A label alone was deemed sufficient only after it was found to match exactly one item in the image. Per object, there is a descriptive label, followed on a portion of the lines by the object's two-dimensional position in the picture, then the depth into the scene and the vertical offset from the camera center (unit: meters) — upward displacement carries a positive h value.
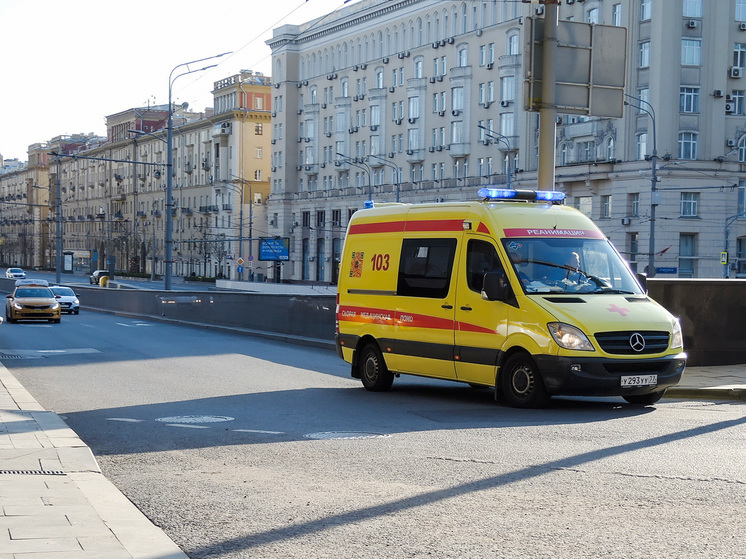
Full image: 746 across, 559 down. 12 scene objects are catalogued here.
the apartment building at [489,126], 62.81 +8.90
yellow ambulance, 12.47 -0.61
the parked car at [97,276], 101.75 -2.39
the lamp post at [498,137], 73.19 +7.84
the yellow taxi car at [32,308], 37.97 -2.00
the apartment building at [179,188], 116.19 +7.39
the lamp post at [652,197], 56.48 +3.12
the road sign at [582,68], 19.03 +3.29
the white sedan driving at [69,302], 46.16 -2.17
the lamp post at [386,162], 87.38 +7.26
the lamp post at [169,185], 42.97 +2.62
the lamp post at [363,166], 89.88 +7.20
